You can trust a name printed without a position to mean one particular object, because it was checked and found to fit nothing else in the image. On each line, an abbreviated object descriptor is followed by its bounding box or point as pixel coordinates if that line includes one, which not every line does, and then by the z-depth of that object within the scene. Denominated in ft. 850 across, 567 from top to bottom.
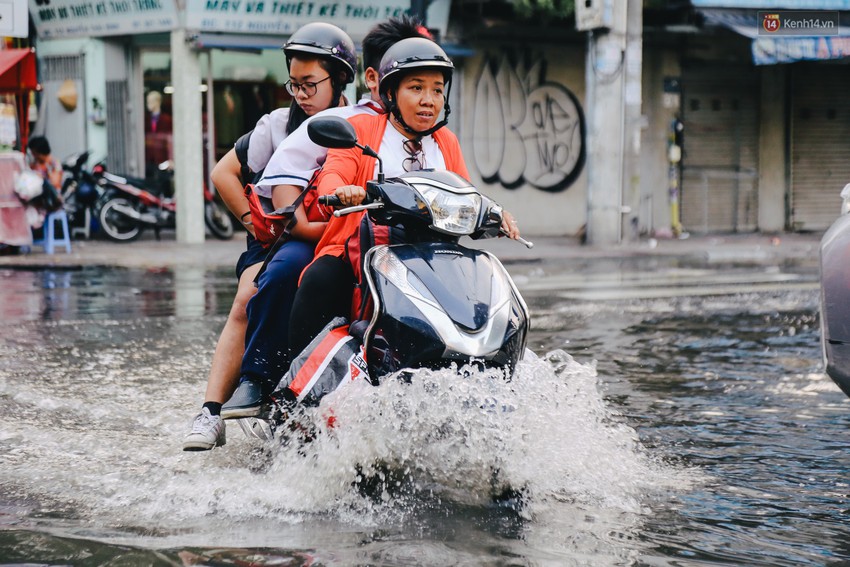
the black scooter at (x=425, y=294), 12.46
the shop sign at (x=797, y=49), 60.08
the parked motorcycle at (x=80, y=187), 54.54
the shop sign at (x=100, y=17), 56.85
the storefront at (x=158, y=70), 57.31
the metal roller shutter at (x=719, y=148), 68.85
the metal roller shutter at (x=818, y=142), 71.67
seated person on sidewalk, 48.67
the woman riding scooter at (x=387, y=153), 13.98
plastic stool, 49.93
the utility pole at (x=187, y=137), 56.80
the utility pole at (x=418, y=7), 51.55
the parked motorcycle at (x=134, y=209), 55.42
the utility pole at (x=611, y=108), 55.06
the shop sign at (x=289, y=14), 57.00
